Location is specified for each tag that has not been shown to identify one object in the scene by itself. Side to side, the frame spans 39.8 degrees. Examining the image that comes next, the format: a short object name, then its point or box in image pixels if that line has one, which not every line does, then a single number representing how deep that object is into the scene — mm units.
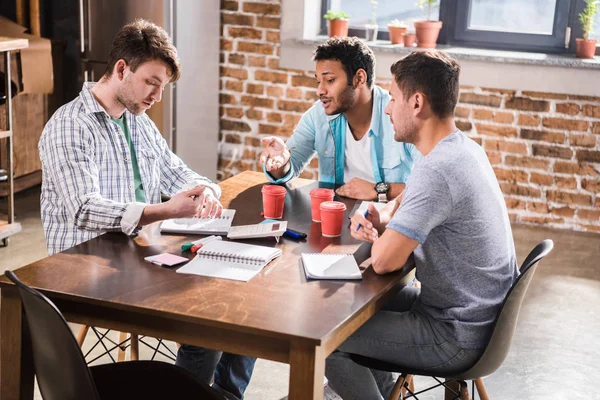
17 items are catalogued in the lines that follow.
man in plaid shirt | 2475
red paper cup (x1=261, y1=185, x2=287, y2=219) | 2738
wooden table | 1874
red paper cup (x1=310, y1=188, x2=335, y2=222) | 2715
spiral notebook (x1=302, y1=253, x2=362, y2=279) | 2209
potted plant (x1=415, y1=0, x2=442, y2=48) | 5340
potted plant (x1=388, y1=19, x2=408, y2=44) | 5406
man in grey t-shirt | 2191
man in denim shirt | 3271
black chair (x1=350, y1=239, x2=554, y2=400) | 2211
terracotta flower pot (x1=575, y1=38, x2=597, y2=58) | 5047
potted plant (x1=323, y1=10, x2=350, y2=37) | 5441
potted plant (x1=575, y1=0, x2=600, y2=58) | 5039
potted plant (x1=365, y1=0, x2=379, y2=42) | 5504
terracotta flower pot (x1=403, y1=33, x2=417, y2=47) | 5391
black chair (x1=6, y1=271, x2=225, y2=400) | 1744
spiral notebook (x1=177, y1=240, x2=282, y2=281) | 2205
